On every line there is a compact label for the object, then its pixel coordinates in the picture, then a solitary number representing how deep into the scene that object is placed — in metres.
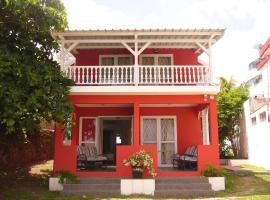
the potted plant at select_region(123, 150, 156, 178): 8.29
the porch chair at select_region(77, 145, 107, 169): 9.69
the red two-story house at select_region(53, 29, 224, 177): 8.88
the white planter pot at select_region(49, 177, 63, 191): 8.52
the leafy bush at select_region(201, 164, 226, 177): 8.65
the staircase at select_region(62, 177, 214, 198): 8.09
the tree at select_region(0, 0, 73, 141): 6.87
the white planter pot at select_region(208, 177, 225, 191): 8.51
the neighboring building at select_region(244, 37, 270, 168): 11.89
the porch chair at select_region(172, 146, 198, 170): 9.37
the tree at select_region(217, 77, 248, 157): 17.10
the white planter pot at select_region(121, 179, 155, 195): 8.16
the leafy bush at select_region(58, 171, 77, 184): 8.38
